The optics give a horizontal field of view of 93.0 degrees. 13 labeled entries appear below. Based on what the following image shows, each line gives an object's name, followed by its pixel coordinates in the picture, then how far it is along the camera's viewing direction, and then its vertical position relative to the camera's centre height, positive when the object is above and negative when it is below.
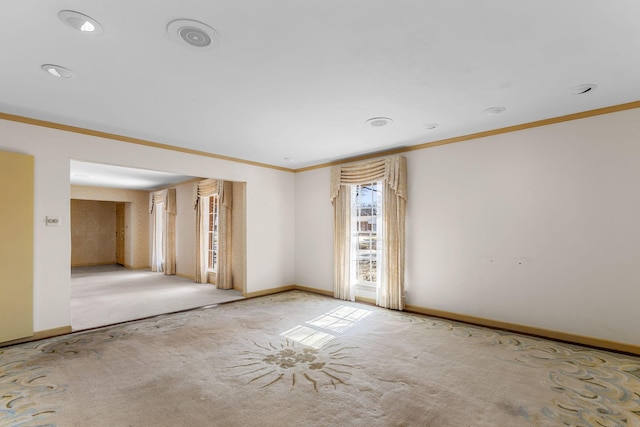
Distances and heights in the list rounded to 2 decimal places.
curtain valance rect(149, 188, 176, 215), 8.70 +0.55
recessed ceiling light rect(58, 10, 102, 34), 1.83 +1.24
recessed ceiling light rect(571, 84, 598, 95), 2.85 +1.21
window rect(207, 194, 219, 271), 7.62 -0.34
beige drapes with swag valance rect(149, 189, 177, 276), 8.64 -0.35
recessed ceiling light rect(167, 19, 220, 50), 1.93 +1.24
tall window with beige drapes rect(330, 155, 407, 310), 4.86 -0.09
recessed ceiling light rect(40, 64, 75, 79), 2.45 +1.24
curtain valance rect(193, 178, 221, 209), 7.10 +0.74
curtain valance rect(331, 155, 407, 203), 4.87 +0.76
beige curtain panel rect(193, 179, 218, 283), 7.42 -0.21
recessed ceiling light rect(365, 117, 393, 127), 3.64 +1.18
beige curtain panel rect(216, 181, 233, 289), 6.71 -0.46
